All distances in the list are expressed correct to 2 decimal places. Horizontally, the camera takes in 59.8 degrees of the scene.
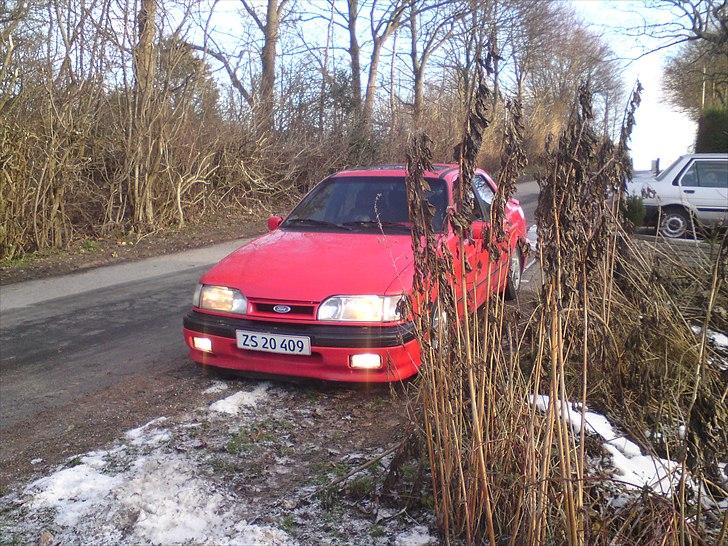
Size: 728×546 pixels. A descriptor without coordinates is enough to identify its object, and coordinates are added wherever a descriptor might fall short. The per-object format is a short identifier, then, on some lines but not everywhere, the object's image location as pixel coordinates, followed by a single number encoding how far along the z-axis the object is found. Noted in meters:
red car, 4.00
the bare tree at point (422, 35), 25.33
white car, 11.91
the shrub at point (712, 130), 22.64
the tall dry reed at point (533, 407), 2.27
